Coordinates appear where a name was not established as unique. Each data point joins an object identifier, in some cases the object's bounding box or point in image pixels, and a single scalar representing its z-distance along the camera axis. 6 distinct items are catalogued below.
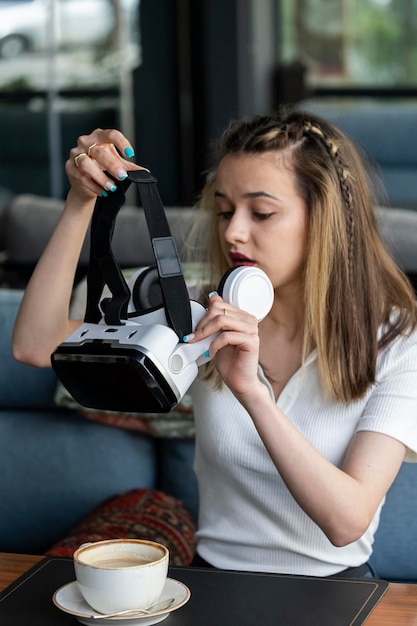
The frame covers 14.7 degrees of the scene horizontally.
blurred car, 6.31
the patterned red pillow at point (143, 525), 2.58
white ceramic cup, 1.71
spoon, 1.73
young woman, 2.24
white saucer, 1.74
